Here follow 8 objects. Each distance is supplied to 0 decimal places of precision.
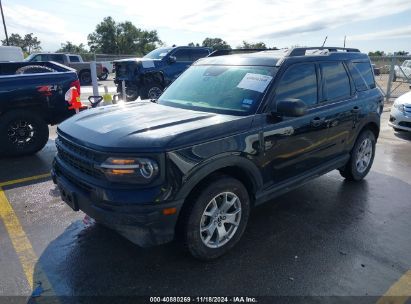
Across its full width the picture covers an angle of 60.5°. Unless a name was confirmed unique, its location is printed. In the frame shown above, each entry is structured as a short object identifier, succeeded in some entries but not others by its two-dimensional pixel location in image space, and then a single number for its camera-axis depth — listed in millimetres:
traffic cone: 6320
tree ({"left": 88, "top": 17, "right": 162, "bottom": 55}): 71312
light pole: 40481
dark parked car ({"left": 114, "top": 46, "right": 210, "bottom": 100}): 12477
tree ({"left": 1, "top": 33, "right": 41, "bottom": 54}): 74575
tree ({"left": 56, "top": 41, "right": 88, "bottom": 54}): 68750
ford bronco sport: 2695
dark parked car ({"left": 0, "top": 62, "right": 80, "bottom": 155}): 5824
